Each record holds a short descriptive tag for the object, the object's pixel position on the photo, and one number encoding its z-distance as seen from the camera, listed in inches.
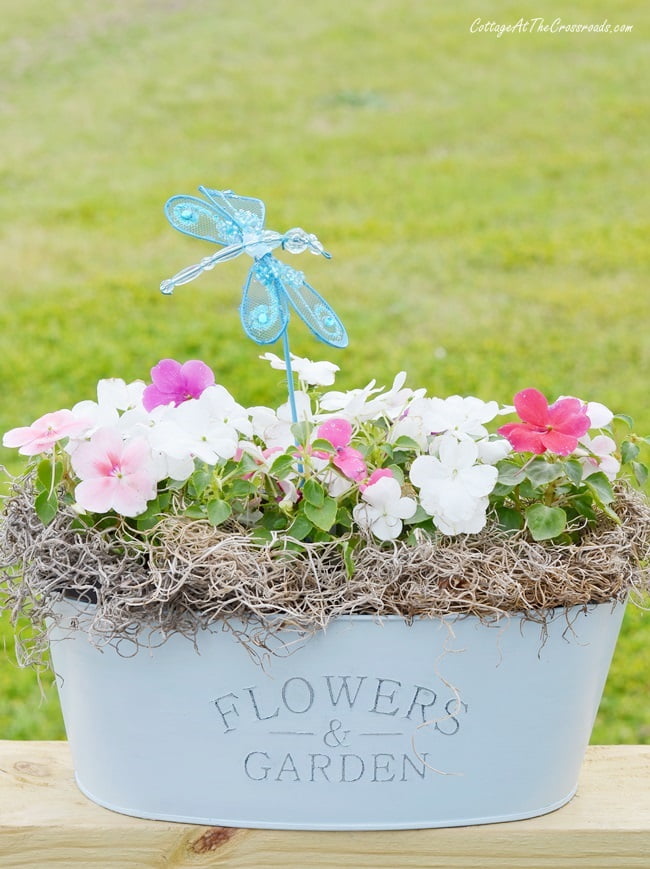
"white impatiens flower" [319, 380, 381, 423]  40.6
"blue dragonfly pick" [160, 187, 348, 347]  38.1
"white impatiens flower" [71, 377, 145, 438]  38.8
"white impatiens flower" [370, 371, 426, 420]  41.2
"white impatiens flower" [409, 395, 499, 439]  38.8
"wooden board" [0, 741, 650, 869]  38.1
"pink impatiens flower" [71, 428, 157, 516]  35.8
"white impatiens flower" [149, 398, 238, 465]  36.1
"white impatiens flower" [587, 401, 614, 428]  39.4
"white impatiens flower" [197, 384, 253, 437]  38.1
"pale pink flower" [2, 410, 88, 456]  37.2
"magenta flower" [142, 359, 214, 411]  39.9
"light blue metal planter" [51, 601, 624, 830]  35.8
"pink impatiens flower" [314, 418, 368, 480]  36.9
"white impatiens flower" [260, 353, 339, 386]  41.9
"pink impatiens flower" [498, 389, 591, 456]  37.4
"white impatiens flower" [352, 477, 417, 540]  36.1
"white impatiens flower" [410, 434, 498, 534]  35.8
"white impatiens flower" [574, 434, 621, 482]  39.1
